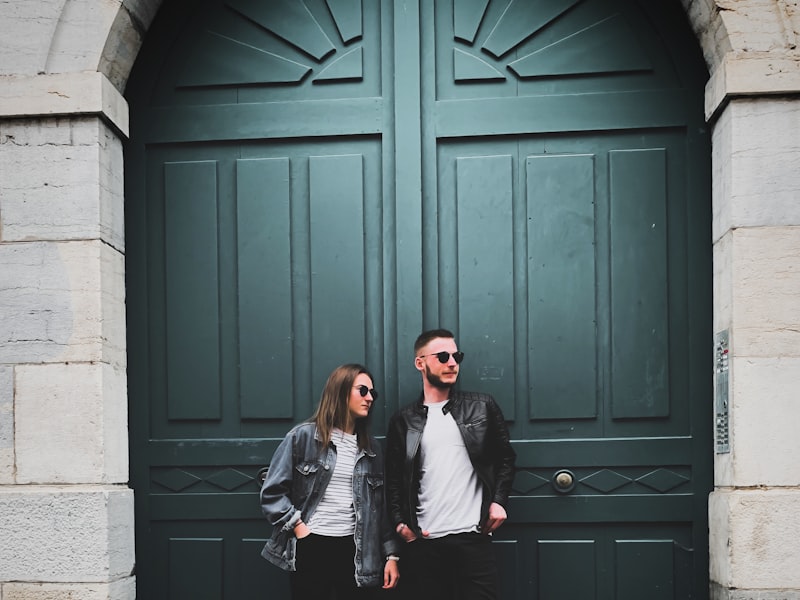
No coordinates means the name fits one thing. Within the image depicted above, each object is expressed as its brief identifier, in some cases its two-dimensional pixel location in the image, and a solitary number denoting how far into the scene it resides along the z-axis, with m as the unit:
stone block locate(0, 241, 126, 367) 4.54
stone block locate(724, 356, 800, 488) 4.25
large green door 4.72
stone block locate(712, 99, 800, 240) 4.32
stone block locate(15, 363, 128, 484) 4.49
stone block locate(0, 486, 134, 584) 4.43
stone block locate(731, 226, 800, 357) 4.29
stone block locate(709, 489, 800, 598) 4.21
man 4.36
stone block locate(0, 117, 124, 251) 4.57
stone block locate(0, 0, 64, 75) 4.60
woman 4.25
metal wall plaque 4.39
